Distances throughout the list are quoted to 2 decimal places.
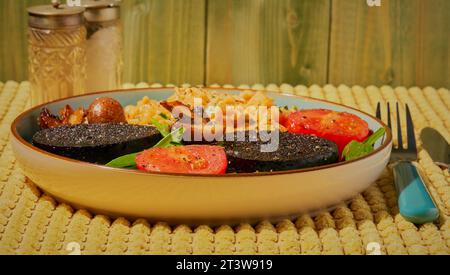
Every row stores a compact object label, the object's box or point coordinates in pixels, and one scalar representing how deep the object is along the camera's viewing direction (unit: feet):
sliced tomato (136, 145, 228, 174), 2.38
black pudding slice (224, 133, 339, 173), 2.39
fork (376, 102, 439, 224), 2.39
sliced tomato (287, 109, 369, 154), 2.63
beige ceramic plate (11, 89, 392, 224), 2.29
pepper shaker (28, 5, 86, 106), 3.01
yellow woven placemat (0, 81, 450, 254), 2.28
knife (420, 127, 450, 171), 2.73
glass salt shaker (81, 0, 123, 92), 3.15
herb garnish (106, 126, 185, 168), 2.43
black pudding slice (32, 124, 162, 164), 2.46
